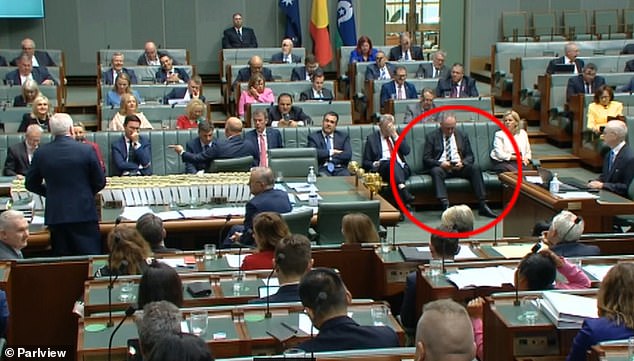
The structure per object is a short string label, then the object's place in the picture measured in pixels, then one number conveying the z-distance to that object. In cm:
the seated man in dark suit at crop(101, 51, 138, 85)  1306
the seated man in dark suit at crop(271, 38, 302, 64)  1471
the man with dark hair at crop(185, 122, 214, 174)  959
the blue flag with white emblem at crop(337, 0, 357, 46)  1658
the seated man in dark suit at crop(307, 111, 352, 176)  1007
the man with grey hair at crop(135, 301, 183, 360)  337
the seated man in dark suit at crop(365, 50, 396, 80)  1352
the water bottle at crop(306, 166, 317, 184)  866
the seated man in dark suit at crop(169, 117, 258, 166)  934
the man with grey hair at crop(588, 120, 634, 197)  865
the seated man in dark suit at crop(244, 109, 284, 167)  999
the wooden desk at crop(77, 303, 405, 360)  418
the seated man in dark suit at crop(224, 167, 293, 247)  693
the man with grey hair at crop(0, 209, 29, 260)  588
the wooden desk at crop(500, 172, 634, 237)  793
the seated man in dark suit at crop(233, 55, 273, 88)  1312
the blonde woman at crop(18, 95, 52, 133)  1030
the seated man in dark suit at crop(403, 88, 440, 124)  1130
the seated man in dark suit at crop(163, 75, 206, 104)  1204
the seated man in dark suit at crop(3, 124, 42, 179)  904
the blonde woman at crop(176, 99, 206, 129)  1062
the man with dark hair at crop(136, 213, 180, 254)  594
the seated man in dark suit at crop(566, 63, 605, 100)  1242
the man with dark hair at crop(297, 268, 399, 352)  398
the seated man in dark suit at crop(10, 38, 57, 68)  1370
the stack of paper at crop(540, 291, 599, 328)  423
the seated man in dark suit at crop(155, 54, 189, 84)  1309
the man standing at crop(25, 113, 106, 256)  688
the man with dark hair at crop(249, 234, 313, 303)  481
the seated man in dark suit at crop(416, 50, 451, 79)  1373
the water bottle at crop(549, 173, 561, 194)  824
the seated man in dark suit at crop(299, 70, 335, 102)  1224
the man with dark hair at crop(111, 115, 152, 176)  946
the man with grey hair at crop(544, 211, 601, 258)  579
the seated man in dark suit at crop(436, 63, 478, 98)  1272
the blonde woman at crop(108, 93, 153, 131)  1047
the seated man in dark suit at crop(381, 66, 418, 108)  1254
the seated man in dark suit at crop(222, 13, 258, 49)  1609
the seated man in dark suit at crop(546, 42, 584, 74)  1353
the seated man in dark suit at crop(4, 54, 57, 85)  1286
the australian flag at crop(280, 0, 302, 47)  1678
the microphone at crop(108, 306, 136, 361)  399
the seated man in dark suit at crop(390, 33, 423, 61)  1470
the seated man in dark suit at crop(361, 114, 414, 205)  1010
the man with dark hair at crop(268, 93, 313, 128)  1092
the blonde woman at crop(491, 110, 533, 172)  1017
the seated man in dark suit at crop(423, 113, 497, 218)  1017
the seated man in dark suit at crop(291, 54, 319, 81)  1346
